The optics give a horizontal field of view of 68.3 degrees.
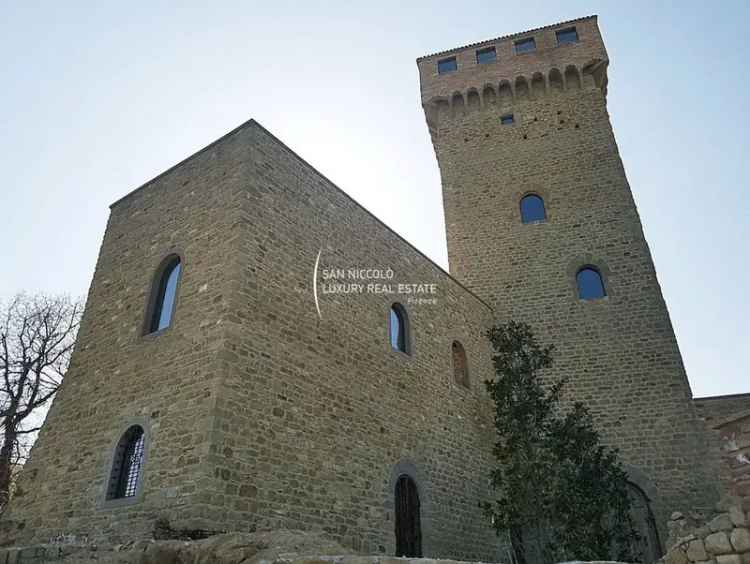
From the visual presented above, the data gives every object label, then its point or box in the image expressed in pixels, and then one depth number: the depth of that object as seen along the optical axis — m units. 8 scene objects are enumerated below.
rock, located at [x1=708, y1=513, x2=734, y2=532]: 4.71
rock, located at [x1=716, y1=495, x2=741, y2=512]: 4.65
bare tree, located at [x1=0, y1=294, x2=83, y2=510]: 14.35
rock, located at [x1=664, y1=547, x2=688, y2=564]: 5.22
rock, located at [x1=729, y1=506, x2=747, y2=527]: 4.57
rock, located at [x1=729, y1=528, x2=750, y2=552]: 4.52
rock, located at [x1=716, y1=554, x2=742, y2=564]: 4.57
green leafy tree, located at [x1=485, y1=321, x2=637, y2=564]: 10.09
